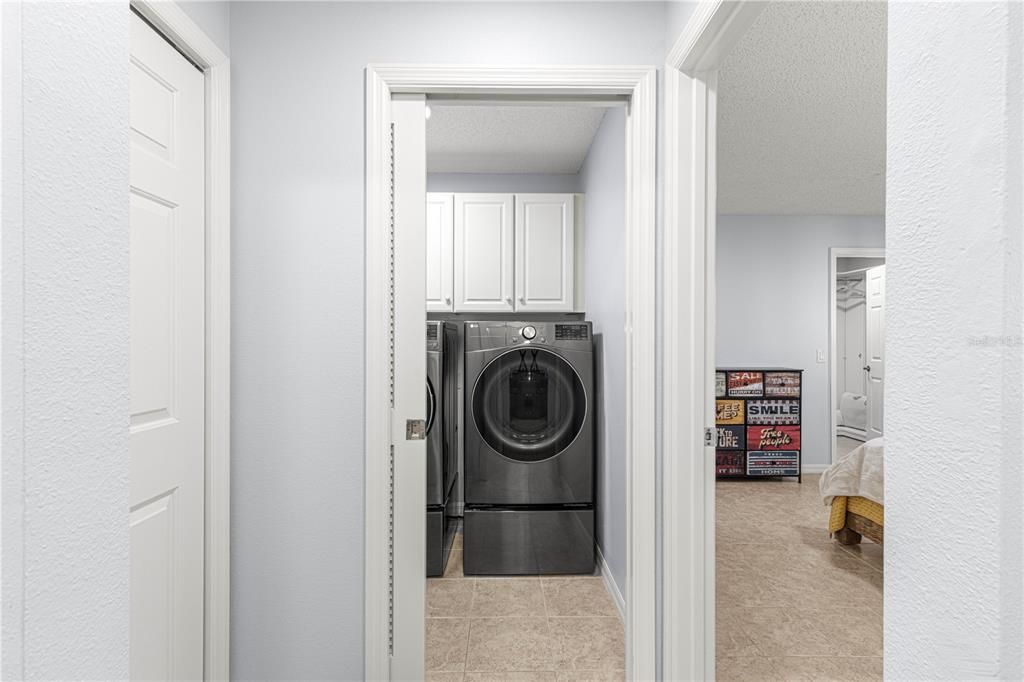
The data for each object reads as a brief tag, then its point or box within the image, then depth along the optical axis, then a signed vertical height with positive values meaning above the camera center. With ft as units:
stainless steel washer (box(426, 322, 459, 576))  10.34 -1.68
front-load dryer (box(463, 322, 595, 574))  10.43 -2.05
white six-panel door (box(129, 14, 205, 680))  4.74 -0.19
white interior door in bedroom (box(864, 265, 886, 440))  22.54 -0.38
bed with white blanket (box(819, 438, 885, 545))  10.67 -2.86
